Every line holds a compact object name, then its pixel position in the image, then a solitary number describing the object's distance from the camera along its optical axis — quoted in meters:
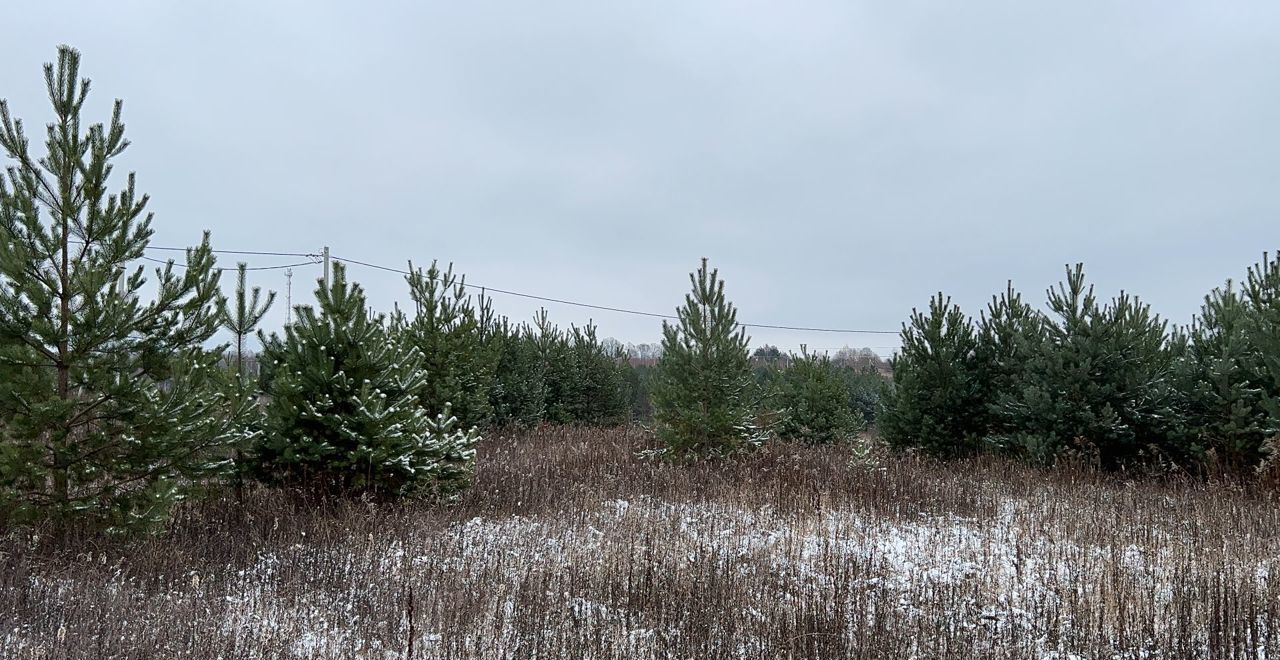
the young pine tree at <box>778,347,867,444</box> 15.95
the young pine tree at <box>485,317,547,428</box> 17.67
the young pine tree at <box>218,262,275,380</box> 7.95
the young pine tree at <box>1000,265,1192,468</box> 10.97
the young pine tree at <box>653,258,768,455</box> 11.35
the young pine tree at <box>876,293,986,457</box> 12.96
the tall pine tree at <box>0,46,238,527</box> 5.67
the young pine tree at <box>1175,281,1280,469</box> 9.97
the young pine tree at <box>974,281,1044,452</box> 12.49
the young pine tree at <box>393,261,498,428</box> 13.58
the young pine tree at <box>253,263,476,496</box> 7.40
